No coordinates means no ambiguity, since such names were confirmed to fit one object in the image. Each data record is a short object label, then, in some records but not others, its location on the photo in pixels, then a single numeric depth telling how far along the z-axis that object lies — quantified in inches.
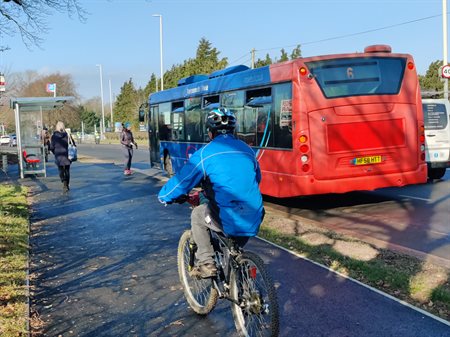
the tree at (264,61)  1959.4
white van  509.0
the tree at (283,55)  2197.3
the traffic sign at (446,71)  841.5
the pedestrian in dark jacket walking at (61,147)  502.0
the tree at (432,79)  1660.2
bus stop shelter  641.0
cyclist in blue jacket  147.9
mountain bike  139.6
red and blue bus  349.7
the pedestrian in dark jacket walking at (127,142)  670.5
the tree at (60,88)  2578.7
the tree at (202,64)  1887.3
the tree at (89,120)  3644.2
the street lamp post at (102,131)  2915.8
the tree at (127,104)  2709.2
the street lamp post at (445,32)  918.4
